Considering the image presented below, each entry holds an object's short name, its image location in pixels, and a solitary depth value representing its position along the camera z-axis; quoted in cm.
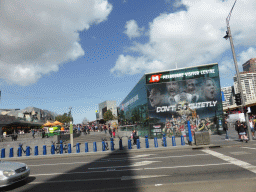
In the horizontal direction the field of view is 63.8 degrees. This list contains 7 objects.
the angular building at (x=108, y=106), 10109
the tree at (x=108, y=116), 8029
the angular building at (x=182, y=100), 2558
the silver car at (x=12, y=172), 730
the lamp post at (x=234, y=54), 1840
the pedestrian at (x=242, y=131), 1714
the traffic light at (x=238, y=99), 1850
